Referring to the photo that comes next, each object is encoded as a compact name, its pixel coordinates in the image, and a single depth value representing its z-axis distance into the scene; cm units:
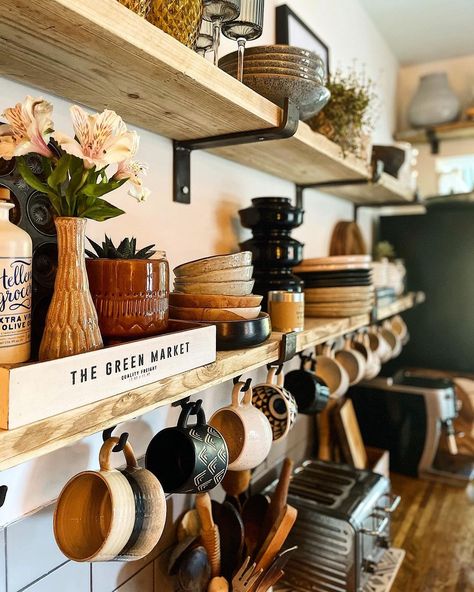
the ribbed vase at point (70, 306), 56
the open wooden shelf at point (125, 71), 54
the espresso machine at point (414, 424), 199
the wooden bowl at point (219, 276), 85
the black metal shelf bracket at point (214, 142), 93
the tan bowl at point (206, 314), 82
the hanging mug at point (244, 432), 93
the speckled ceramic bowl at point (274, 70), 94
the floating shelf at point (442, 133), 260
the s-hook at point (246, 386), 101
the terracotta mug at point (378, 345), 186
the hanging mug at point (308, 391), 126
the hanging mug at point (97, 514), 65
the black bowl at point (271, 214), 115
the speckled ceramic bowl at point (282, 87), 94
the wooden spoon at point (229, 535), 109
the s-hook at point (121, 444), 71
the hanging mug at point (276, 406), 107
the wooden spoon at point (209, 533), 103
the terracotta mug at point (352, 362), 161
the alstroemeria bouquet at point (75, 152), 52
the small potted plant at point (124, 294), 64
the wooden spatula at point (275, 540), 107
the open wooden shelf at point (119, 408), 45
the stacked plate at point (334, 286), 135
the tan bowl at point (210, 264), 85
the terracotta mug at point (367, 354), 173
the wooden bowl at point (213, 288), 85
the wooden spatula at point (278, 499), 121
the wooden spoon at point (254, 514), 122
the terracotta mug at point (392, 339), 207
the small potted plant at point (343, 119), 136
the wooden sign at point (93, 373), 45
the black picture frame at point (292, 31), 146
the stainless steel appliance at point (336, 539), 125
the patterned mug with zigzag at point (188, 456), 79
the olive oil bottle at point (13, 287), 52
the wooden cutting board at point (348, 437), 177
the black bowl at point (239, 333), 78
